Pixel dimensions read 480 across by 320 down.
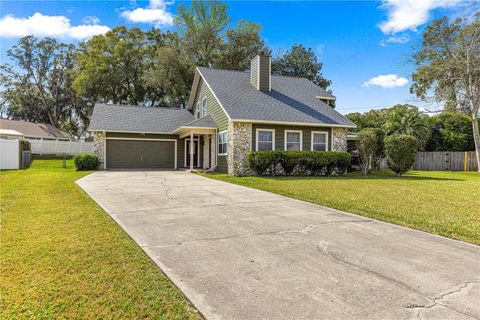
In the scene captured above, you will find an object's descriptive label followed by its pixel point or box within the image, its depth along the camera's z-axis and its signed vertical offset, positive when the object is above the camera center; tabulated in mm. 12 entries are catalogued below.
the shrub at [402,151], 15398 +192
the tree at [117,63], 31688 +9707
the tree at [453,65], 21891 +6870
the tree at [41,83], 39062 +9572
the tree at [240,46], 29908 +10783
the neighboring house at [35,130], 31238 +2628
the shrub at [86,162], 17500 -476
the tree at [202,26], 29828 +12697
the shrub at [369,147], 16344 +427
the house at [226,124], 15812 +1707
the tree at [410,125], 24672 +2482
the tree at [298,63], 31656 +9539
